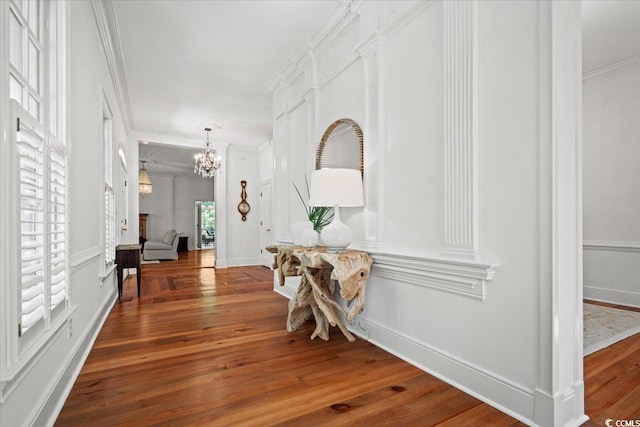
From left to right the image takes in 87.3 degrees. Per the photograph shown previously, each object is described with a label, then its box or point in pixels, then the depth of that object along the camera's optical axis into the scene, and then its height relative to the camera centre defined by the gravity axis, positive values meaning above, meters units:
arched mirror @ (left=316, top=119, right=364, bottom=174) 2.87 +0.63
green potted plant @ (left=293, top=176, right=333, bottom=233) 3.14 -0.02
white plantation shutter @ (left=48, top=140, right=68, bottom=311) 1.60 -0.05
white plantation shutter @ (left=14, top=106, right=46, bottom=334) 1.24 -0.01
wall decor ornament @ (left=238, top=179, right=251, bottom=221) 7.57 +0.27
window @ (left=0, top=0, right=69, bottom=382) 1.16 +0.16
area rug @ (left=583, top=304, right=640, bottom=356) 2.57 -0.98
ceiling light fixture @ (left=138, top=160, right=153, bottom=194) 8.77 +0.80
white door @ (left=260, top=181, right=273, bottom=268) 7.27 -0.14
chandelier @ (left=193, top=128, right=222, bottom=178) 6.26 +0.99
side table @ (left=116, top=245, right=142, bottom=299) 4.35 -0.57
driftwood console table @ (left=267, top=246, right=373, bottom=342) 2.40 -0.52
